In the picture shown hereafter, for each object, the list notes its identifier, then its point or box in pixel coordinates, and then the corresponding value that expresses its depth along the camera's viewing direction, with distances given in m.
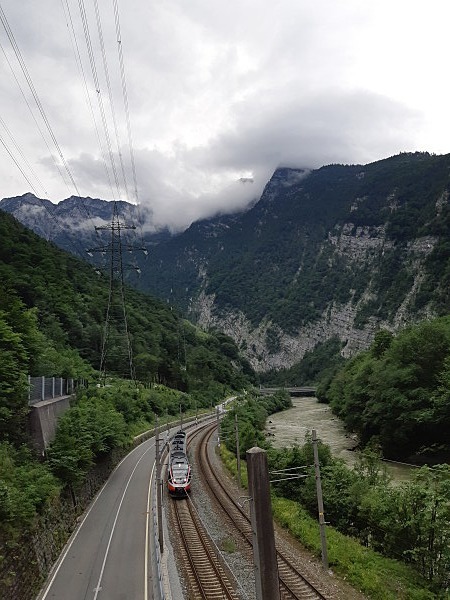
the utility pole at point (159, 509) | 23.77
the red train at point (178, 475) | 36.03
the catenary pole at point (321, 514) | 21.12
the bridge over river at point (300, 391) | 164.82
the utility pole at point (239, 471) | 39.71
